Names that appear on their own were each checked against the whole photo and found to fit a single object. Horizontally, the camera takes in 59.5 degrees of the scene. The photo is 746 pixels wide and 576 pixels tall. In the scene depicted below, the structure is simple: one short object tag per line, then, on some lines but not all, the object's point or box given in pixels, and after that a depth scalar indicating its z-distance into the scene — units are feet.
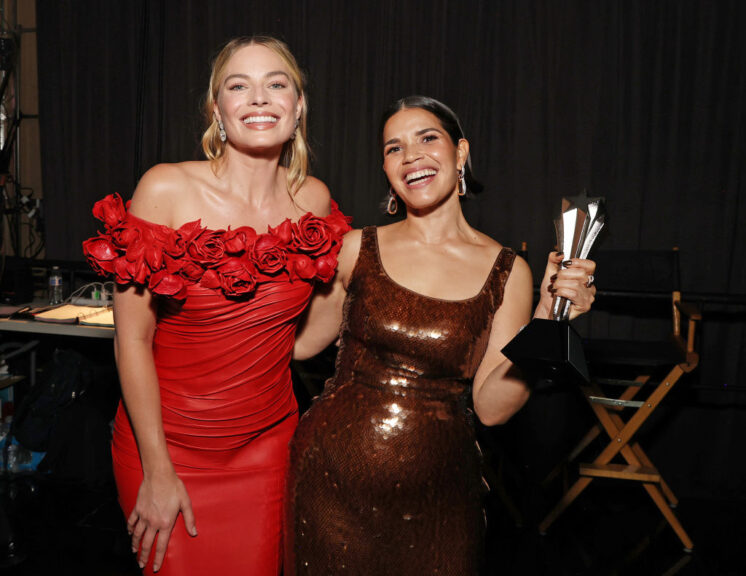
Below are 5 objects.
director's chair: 10.29
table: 11.32
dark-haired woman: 4.81
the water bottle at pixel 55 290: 13.53
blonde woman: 4.86
